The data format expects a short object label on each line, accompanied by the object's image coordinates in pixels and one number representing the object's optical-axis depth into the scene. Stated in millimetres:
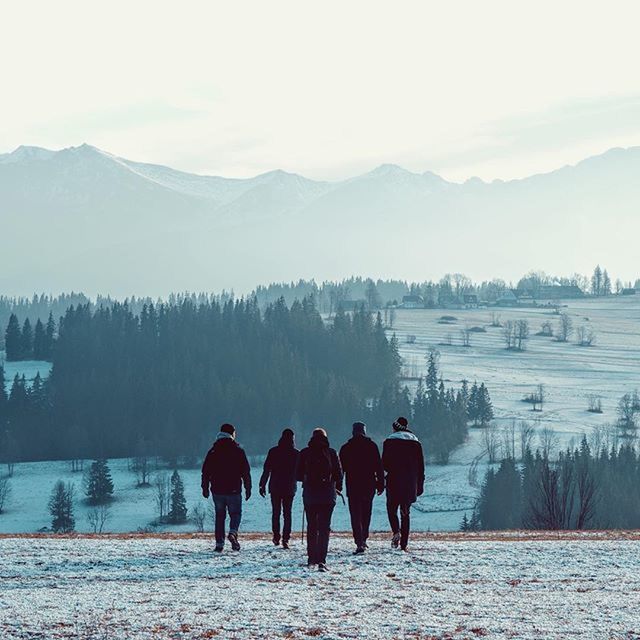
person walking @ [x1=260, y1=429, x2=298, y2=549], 25922
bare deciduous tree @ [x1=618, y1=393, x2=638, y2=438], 158125
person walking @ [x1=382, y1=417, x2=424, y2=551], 24781
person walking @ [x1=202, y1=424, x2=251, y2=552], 25000
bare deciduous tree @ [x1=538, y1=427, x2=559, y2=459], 142700
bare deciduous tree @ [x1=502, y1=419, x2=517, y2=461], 142725
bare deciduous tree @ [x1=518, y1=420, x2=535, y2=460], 143425
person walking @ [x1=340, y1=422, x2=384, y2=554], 24438
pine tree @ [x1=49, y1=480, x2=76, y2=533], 117688
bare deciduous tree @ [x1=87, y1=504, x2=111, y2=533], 121488
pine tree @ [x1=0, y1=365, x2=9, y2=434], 182900
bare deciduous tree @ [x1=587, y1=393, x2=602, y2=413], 174125
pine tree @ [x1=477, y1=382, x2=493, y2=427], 168375
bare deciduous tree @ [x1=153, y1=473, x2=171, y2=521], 126812
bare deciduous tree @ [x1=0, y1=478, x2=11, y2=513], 131375
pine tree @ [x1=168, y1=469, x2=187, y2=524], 121125
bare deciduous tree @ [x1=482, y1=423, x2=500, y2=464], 148000
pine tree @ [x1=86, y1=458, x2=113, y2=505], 132500
